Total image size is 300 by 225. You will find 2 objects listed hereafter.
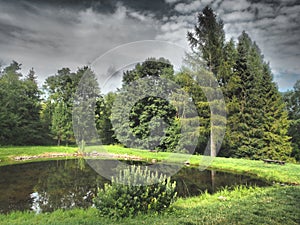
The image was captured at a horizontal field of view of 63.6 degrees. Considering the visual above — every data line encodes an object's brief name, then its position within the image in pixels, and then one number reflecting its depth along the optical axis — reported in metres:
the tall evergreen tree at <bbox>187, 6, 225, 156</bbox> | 21.36
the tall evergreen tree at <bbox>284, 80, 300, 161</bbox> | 24.61
